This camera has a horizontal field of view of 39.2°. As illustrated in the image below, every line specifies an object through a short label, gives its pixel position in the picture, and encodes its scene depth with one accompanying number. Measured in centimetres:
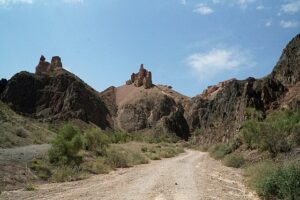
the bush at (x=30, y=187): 1862
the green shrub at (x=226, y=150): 4700
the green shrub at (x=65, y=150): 2722
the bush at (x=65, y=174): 2255
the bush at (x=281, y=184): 1337
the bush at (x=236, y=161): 3522
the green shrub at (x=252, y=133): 3424
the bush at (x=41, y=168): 2297
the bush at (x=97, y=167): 2804
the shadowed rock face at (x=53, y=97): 11962
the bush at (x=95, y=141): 4053
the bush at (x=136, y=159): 3889
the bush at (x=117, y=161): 3378
